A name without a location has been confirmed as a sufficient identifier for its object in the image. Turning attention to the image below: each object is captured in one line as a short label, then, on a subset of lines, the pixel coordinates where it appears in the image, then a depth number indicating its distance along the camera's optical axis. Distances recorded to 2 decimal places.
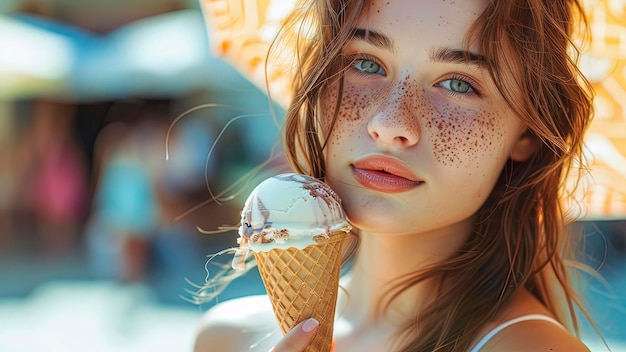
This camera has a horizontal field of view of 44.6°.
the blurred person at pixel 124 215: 7.51
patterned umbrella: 2.10
